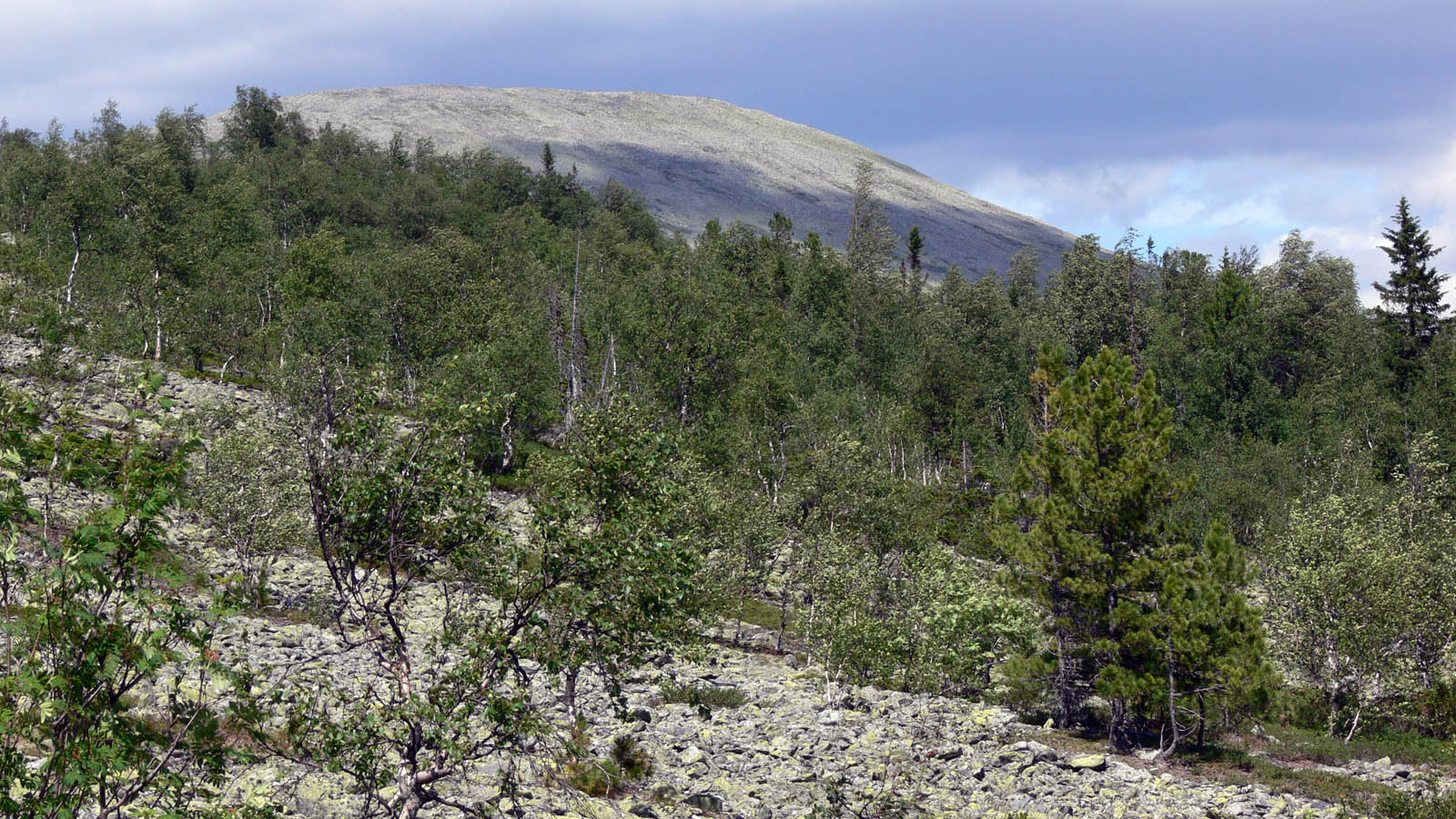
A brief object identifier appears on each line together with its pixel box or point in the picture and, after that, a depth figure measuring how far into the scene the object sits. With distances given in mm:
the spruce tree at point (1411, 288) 117812
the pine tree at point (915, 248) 167162
